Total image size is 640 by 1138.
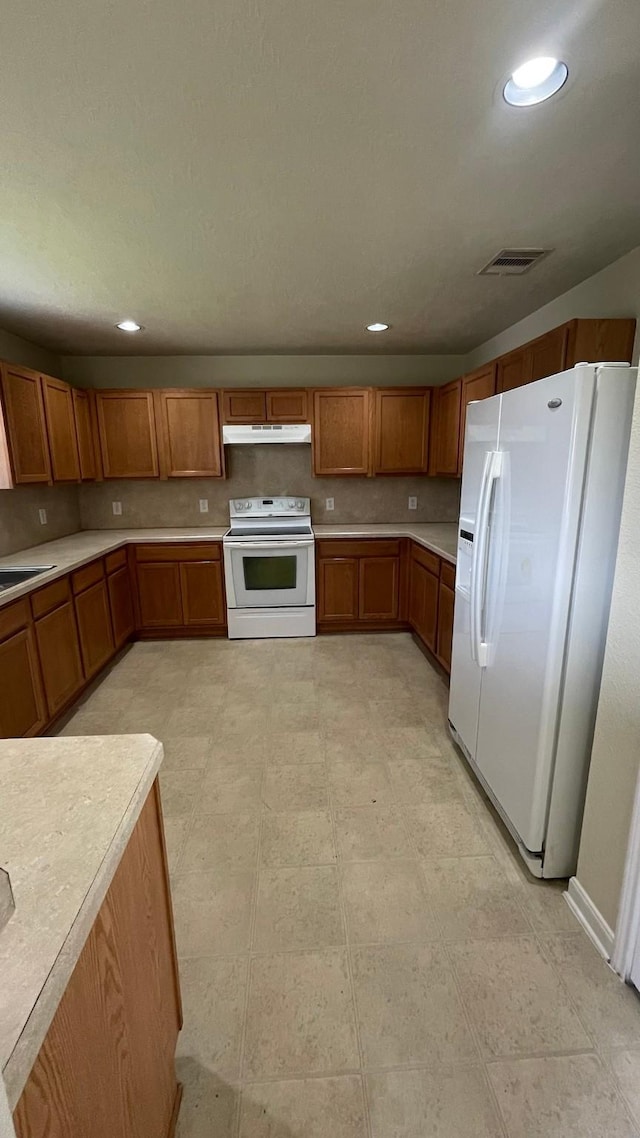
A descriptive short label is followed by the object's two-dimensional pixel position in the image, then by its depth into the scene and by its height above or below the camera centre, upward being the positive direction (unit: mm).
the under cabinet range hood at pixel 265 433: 3971 +311
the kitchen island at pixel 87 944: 532 -601
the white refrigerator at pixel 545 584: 1433 -388
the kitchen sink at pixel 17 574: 2689 -567
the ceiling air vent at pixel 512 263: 2219 +983
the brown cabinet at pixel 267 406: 3984 +536
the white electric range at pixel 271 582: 3891 -902
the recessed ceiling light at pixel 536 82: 1178 +969
